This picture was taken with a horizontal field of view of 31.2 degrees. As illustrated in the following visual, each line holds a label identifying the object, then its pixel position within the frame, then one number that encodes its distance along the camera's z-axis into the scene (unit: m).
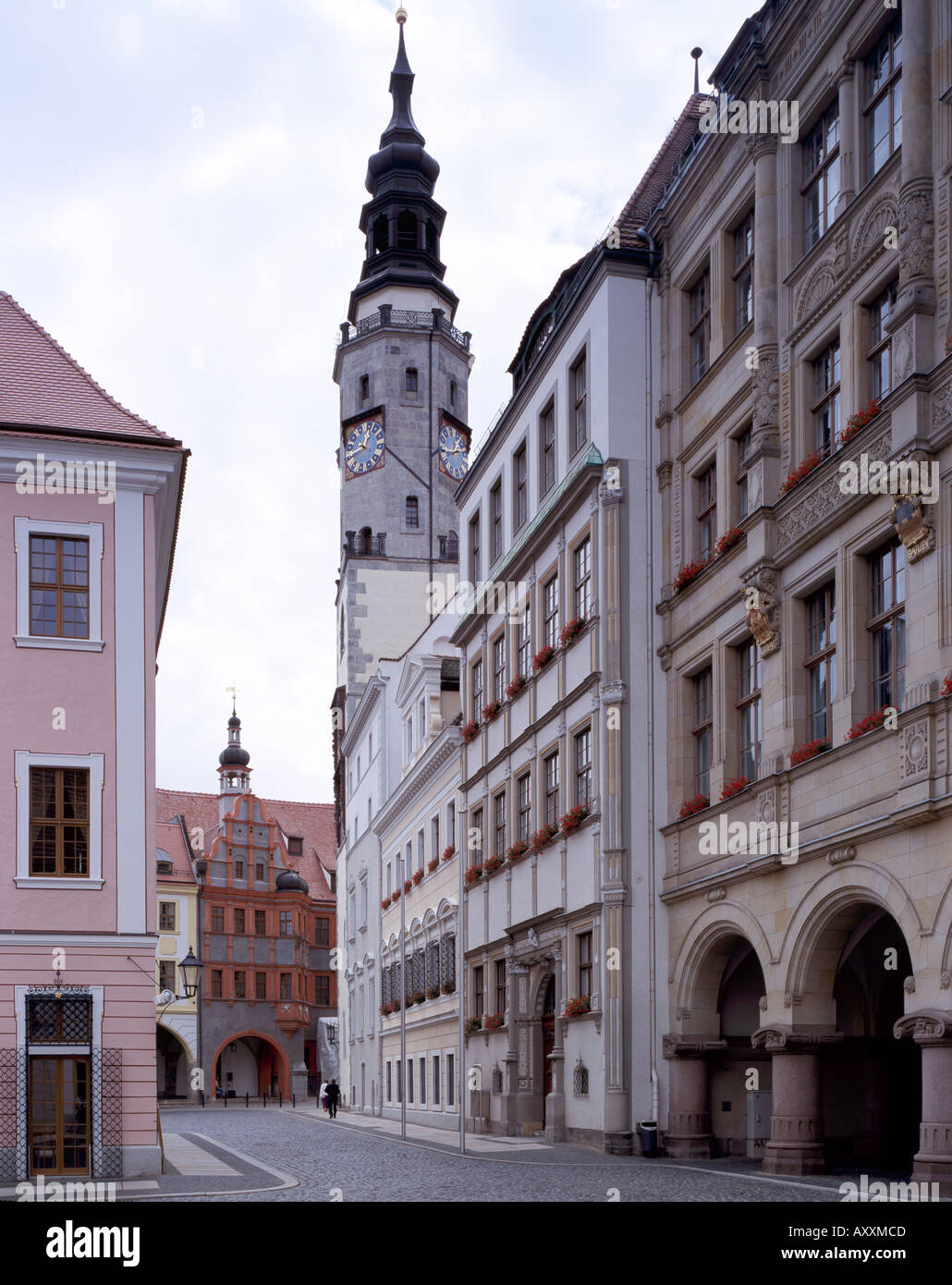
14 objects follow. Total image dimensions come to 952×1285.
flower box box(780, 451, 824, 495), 25.30
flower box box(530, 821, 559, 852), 34.81
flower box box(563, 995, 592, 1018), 31.86
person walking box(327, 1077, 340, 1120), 59.56
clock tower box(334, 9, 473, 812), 78.00
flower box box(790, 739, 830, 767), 24.22
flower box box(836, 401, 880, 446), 23.12
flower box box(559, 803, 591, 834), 32.59
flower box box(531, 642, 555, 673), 35.78
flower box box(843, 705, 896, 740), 22.14
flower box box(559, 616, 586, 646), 33.41
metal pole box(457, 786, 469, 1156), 31.38
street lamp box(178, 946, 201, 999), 42.86
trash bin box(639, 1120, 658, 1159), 28.98
